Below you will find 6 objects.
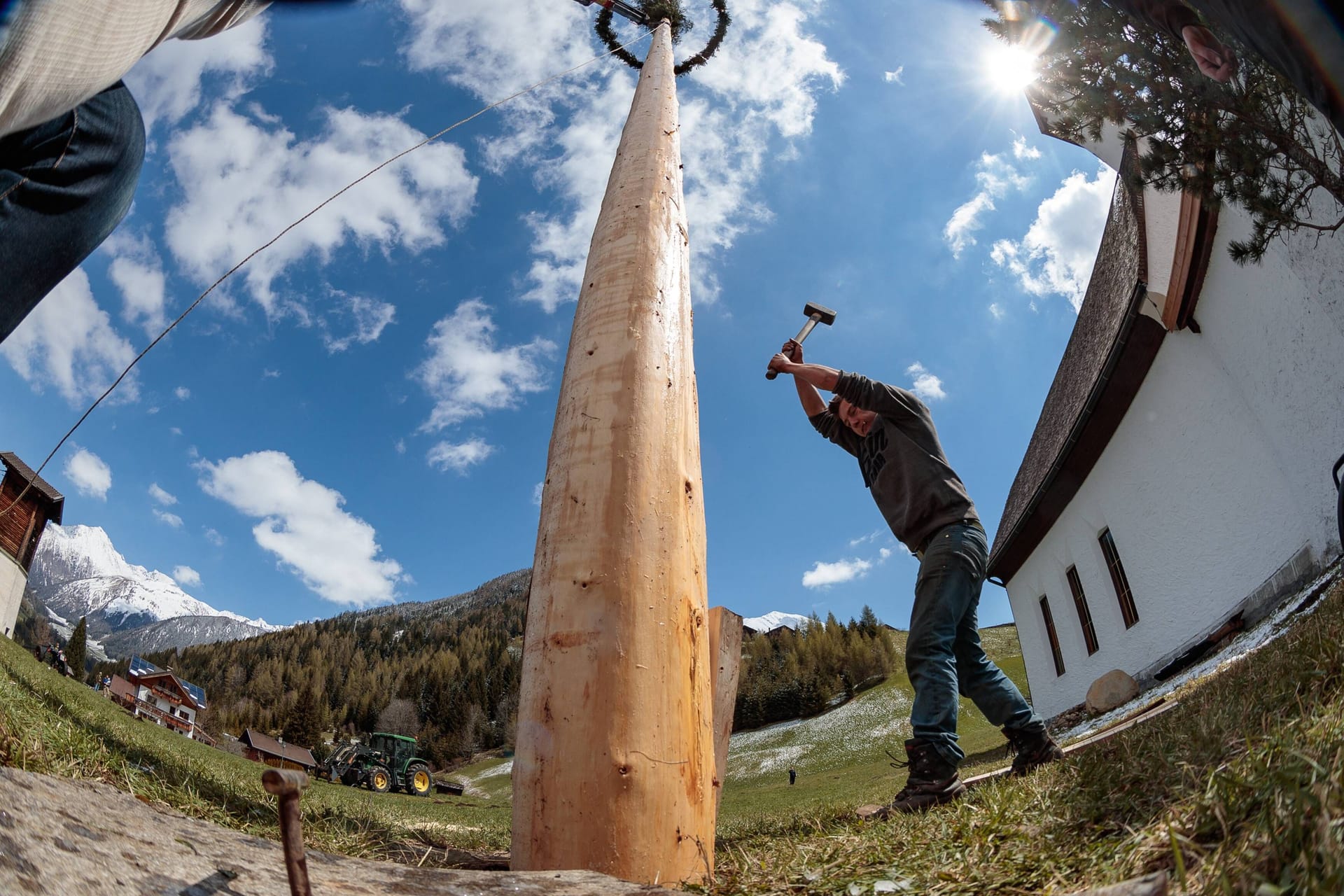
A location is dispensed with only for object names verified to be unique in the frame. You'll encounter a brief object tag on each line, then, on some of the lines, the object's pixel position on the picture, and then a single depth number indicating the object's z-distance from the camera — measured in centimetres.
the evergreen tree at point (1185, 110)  489
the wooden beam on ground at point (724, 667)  245
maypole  170
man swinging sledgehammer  304
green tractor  2947
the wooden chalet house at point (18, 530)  2225
